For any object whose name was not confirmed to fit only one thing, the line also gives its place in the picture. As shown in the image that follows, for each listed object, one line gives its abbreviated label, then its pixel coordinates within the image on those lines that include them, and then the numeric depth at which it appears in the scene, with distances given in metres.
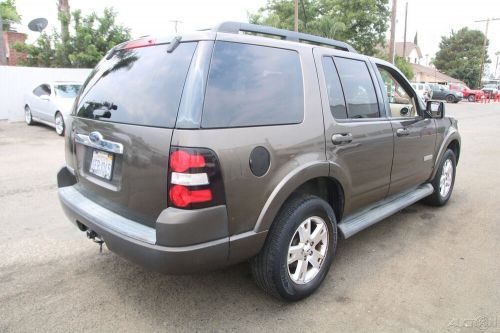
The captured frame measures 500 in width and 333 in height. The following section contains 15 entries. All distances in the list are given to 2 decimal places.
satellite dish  17.42
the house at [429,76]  58.05
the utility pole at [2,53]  16.49
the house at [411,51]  70.01
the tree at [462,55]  61.38
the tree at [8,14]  28.35
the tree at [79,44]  17.09
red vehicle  37.69
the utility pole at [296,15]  19.17
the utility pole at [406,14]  44.06
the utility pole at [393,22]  23.44
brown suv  2.41
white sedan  10.91
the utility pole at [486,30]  44.88
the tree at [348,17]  26.22
